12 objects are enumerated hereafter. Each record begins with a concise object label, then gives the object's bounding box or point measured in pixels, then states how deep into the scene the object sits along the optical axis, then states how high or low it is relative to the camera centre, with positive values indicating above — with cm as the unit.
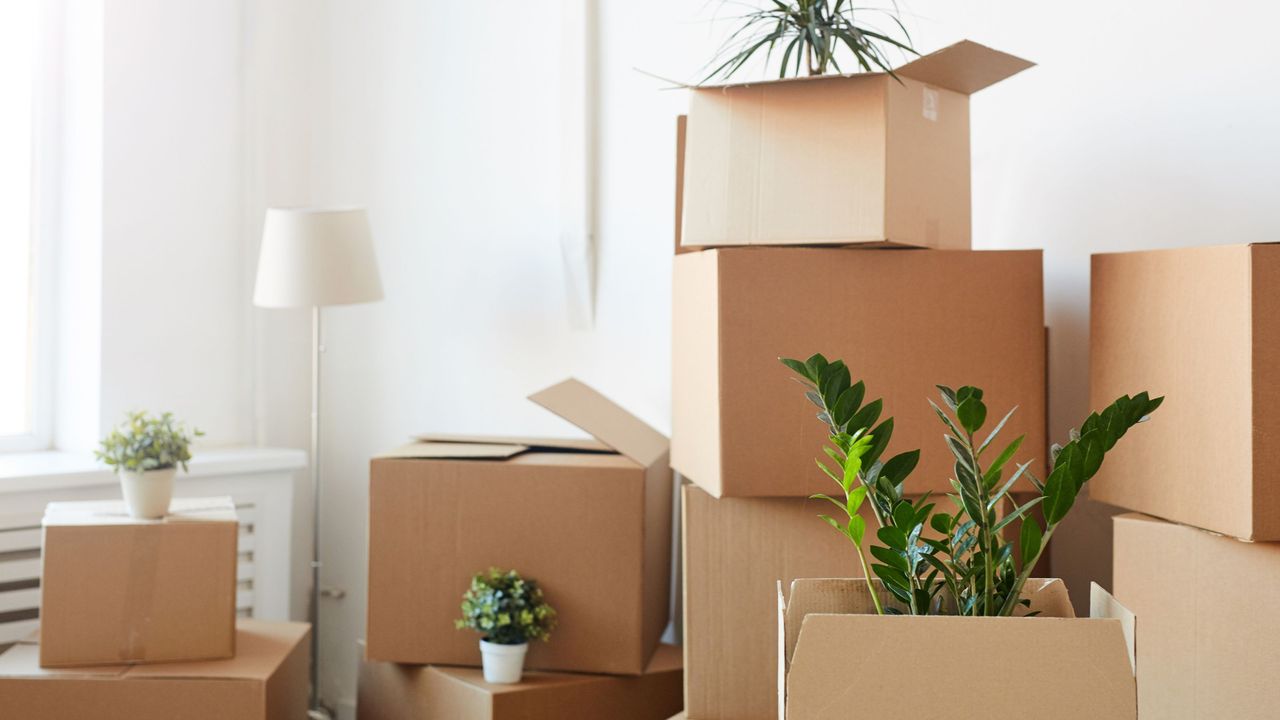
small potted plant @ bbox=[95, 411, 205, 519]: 209 -16
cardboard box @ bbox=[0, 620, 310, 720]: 196 -54
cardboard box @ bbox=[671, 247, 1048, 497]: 149 +4
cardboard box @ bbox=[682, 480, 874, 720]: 158 -30
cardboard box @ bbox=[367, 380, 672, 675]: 202 -29
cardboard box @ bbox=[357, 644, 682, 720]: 198 -57
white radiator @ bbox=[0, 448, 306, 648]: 254 -34
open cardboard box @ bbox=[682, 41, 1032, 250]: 144 +28
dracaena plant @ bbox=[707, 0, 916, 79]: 154 +46
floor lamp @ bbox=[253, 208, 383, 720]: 264 +27
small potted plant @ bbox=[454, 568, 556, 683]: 196 -42
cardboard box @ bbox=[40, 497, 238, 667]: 200 -38
